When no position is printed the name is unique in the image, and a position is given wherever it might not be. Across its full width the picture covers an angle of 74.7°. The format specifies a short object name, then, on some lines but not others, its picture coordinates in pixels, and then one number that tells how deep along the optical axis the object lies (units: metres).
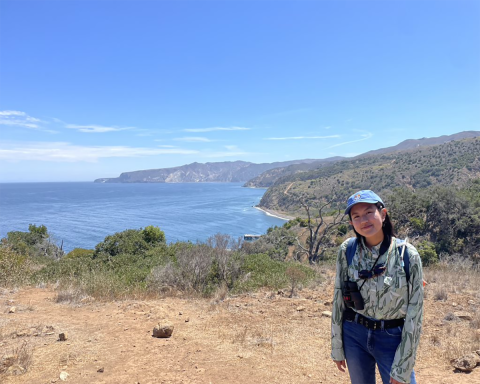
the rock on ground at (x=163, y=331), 4.22
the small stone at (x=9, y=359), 3.27
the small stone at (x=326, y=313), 5.04
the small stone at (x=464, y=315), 4.77
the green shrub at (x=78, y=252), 17.69
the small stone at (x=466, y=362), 3.28
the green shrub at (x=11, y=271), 7.59
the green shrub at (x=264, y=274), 7.01
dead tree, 14.12
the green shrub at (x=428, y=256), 12.33
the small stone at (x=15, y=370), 3.19
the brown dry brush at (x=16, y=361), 3.21
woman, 1.70
